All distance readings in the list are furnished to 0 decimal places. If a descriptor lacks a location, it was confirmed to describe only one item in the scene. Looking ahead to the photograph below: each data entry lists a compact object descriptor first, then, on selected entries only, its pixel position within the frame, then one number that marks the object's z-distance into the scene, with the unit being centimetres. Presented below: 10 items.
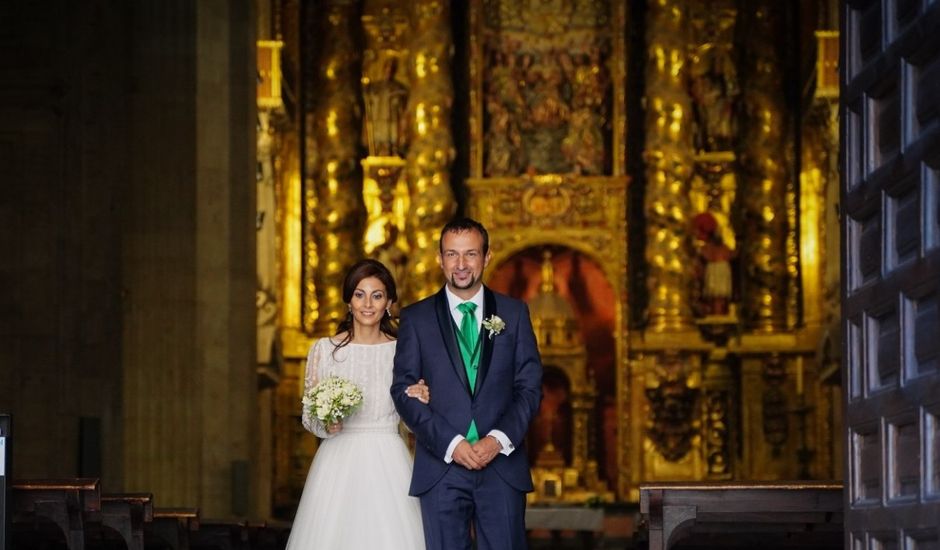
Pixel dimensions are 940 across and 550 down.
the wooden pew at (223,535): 1959
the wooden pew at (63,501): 1414
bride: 1327
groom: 1228
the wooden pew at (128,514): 1516
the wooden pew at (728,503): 1391
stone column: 2264
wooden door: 995
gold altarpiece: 3731
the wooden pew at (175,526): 1721
